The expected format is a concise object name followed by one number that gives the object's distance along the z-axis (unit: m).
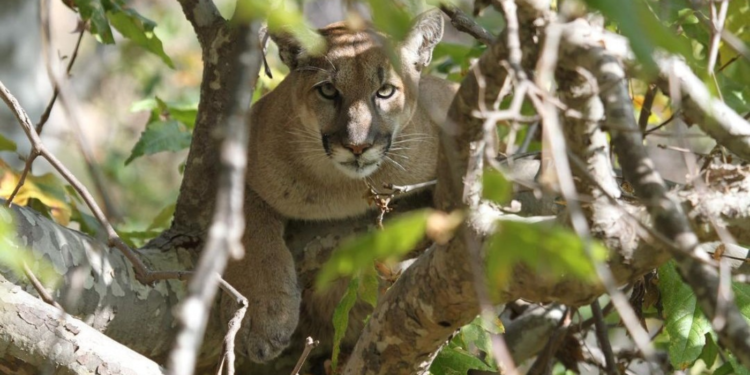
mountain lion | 8.45
